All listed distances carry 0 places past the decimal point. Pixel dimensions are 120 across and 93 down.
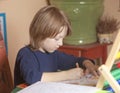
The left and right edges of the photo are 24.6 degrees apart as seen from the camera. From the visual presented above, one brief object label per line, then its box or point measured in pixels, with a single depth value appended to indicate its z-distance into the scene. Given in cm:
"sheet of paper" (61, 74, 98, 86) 106
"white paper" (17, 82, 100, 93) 79
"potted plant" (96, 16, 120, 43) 236
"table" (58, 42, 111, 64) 217
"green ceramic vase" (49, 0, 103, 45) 220
